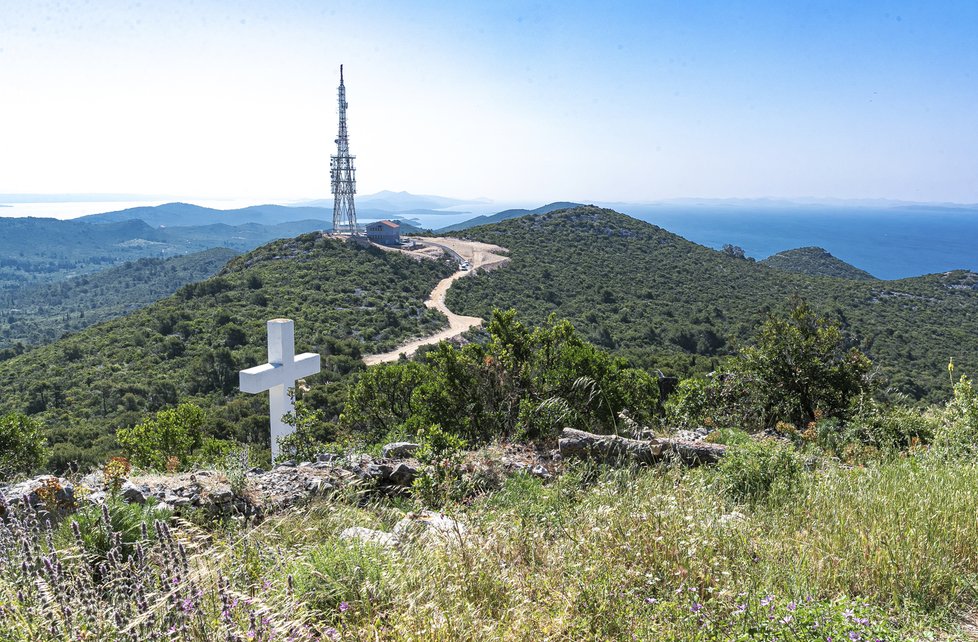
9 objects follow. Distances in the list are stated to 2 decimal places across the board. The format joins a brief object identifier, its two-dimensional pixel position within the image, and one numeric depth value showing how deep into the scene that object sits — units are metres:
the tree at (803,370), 7.36
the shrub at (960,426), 4.53
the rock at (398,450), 4.97
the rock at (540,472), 4.55
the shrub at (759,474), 3.71
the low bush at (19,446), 6.61
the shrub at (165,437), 7.22
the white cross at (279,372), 7.55
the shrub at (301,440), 5.98
